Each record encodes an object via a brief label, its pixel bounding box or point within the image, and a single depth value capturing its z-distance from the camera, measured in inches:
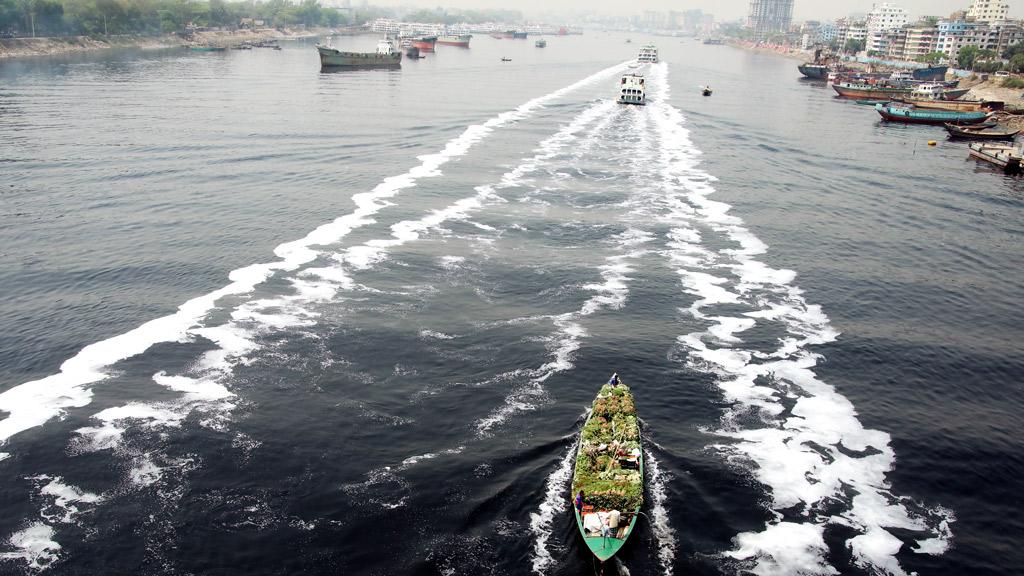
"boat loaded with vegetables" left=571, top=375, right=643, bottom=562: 1331.2
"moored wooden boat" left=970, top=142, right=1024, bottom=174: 4466.0
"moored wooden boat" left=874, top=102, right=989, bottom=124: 6348.4
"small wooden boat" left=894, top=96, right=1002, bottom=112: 6870.1
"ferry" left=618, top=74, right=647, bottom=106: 6776.6
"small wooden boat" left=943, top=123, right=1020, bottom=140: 5433.1
